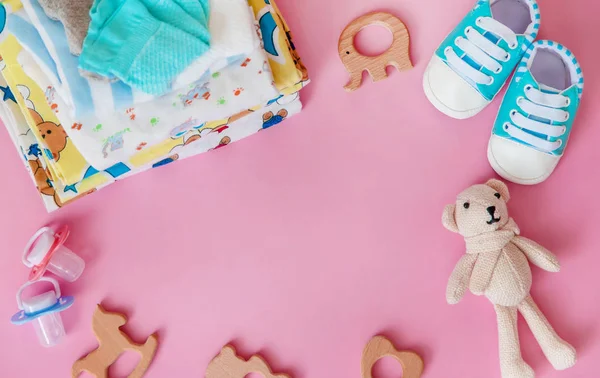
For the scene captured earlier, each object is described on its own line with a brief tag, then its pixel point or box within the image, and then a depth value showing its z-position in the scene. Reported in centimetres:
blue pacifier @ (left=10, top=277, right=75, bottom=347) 109
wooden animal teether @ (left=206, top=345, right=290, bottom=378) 112
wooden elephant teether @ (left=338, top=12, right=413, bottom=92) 114
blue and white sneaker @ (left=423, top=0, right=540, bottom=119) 109
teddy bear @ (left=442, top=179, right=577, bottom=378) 102
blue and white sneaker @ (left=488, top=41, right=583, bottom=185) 107
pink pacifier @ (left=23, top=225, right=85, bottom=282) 110
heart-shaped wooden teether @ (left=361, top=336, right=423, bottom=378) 109
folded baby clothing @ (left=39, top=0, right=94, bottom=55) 89
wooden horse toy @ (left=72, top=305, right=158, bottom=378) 114
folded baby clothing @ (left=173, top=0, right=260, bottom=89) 90
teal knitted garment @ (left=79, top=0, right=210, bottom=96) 87
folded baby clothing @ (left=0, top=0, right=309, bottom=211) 91
